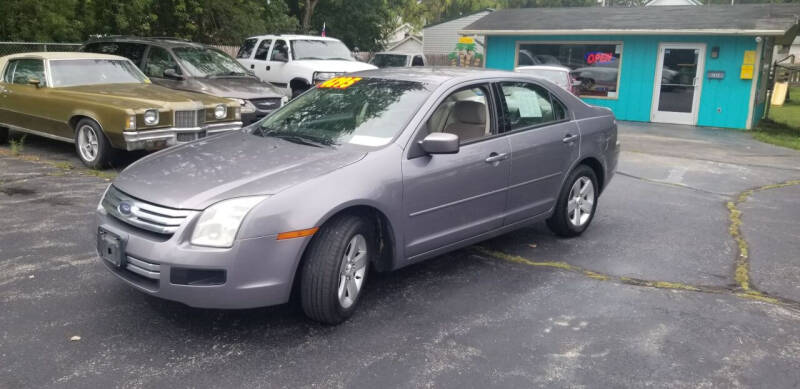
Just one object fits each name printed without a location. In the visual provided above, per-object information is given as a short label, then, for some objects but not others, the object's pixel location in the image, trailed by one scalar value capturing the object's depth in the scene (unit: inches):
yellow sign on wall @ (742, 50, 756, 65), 677.9
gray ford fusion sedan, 146.4
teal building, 684.7
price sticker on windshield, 215.5
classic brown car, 332.2
